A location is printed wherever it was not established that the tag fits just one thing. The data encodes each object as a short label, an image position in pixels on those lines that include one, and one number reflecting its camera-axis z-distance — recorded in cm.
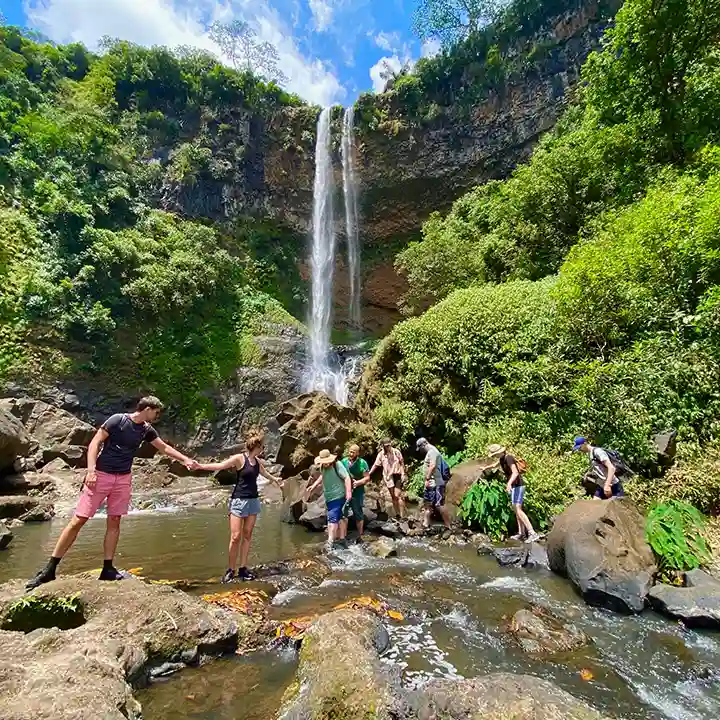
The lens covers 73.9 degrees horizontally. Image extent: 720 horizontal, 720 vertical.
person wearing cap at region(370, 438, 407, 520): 1001
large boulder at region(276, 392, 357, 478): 1594
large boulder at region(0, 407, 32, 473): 1335
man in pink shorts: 497
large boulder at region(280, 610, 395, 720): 283
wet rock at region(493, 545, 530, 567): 709
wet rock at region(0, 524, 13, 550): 795
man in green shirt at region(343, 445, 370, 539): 895
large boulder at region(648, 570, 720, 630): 475
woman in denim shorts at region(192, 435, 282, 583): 619
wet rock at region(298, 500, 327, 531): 1007
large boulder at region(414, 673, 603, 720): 273
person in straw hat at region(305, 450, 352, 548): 817
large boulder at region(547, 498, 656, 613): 536
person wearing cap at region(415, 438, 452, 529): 945
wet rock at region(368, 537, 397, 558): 757
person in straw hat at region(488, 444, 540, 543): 830
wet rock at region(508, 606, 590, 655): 439
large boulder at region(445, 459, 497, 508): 980
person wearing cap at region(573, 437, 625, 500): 739
